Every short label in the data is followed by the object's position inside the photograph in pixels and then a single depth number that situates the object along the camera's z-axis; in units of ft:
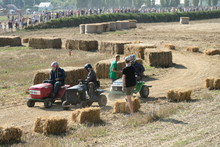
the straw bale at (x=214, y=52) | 98.15
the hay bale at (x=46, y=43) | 126.62
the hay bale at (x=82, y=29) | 172.57
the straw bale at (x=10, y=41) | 138.10
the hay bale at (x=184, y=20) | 230.89
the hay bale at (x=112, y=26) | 181.88
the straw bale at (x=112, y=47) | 106.83
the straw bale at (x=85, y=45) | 119.85
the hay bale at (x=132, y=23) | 198.59
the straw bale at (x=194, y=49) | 105.81
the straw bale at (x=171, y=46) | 112.81
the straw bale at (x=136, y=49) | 91.95
